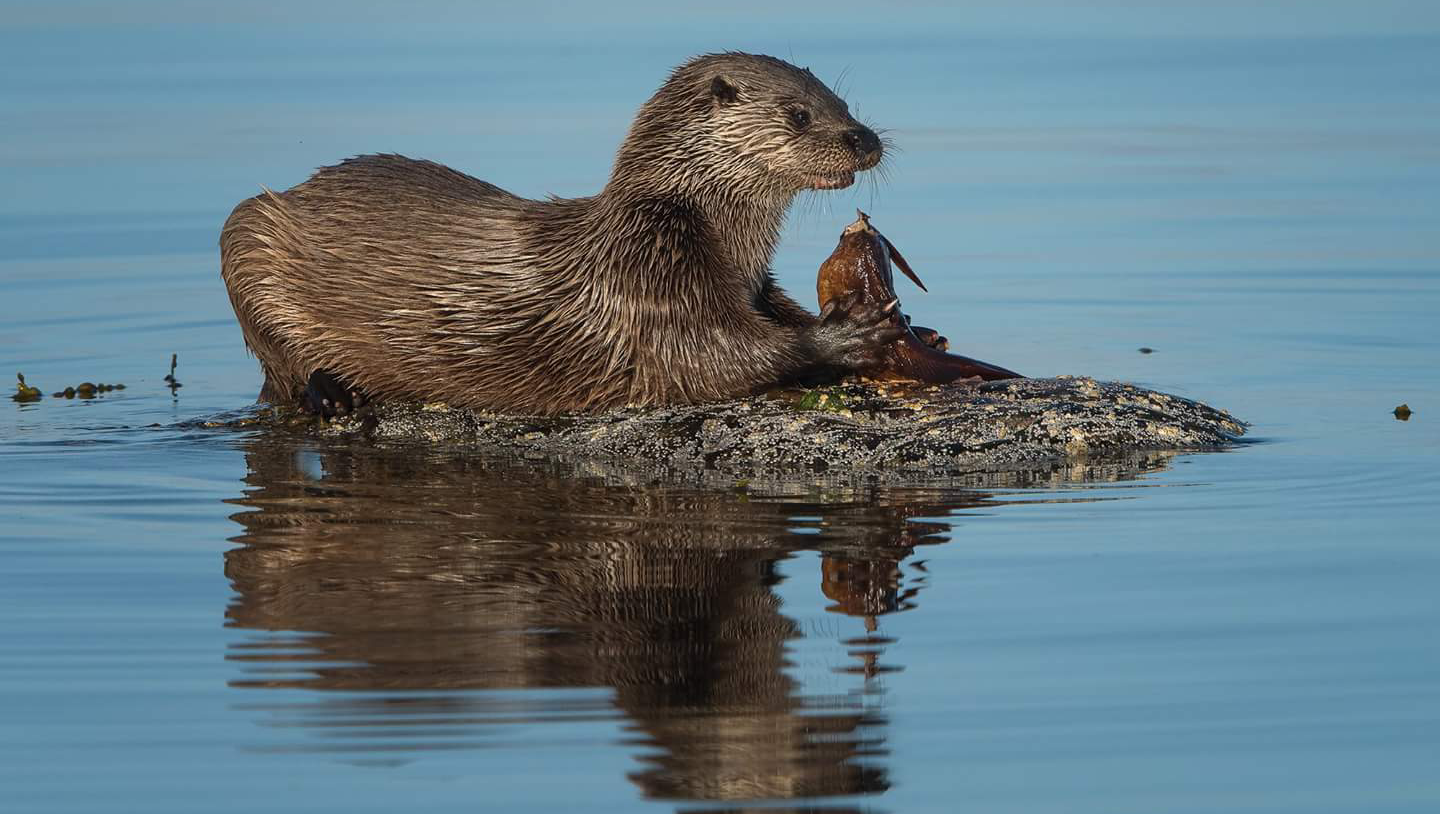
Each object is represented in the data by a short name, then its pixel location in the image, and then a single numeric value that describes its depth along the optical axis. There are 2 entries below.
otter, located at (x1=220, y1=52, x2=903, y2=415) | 16.03
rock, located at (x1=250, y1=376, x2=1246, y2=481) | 14.98
